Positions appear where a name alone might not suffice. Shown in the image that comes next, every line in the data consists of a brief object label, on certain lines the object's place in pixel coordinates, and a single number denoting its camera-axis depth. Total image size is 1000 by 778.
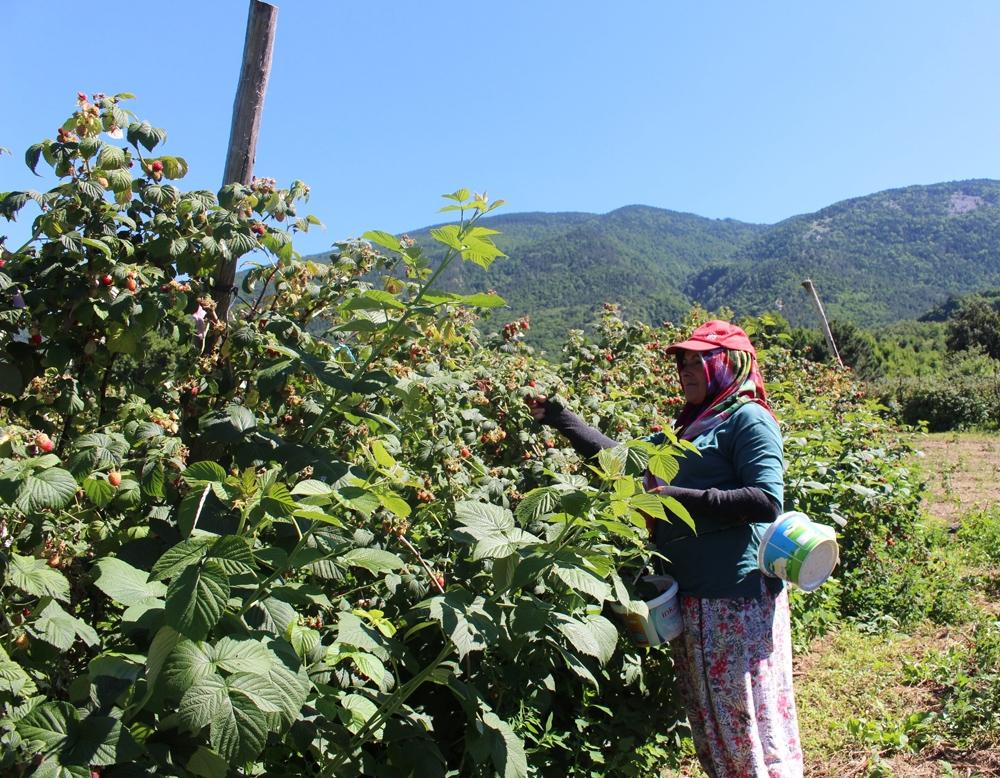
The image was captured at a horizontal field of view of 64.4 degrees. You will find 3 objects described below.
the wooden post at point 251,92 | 2.39
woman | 2.26
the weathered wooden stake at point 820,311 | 10.27
